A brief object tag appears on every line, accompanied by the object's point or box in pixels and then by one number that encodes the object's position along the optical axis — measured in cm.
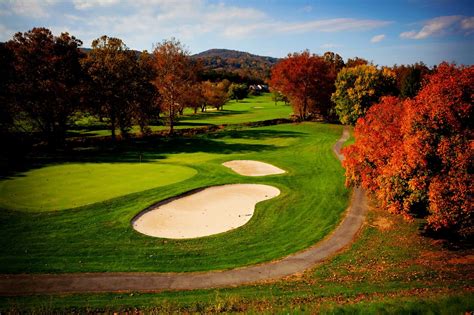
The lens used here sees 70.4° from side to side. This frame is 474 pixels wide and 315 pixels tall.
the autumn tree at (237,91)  15473
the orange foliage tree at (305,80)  7569
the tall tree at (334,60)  9700
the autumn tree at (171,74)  6206
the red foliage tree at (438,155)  1916
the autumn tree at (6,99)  4522
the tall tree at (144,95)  5444
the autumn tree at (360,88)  6638
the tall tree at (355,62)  9473
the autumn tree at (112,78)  5162
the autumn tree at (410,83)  7431
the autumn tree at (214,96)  11231
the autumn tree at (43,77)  4647
